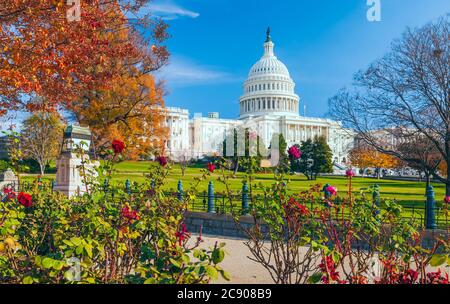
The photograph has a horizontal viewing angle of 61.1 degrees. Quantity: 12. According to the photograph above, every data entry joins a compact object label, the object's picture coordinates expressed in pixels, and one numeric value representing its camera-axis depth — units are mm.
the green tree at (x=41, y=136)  36344
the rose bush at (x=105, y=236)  2926
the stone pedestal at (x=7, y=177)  18234
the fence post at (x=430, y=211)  9008
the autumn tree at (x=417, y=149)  16469
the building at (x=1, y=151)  61288
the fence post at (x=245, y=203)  11152
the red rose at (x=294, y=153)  4647
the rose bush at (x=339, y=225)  3449
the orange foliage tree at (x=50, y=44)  8484
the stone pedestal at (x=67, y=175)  11391
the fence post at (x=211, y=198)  12445
